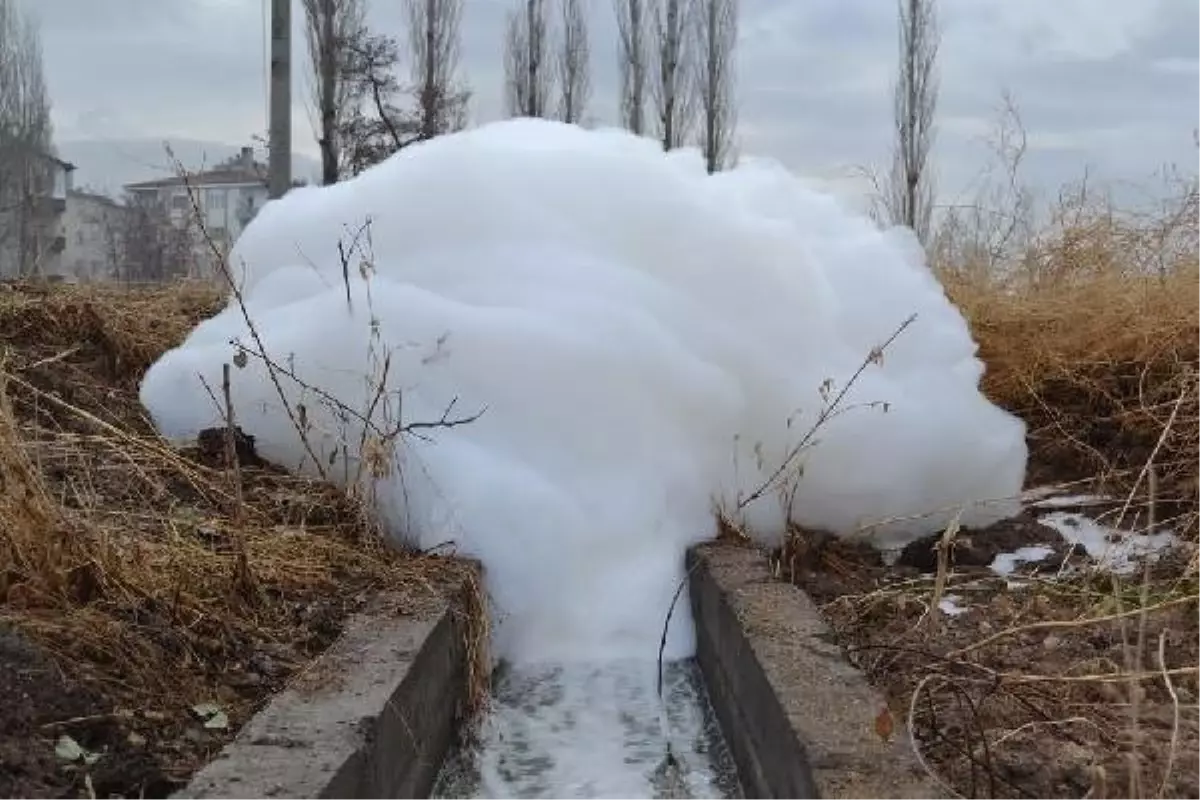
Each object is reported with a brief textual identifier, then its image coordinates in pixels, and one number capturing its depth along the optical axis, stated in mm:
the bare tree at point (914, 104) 17609
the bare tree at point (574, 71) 22125
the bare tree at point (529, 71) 21906
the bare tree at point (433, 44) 19844
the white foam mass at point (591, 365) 3391
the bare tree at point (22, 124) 24328
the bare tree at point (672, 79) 21125
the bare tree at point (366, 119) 15445
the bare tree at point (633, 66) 21453
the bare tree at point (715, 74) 21266
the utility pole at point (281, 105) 6828
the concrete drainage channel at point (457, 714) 1814
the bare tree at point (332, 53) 15195
